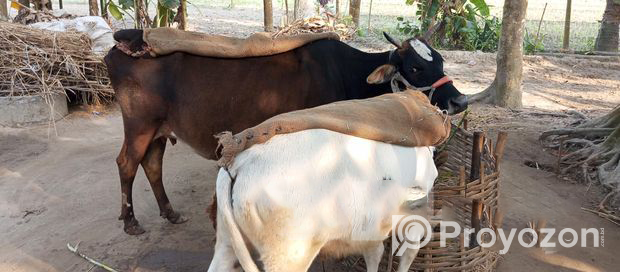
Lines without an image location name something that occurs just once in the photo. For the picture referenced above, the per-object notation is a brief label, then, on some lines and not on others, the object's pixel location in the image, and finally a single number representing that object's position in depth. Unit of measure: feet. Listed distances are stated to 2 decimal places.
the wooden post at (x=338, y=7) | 44.13
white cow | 7.25
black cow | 12.96
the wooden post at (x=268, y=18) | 37.17
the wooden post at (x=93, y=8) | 33.17
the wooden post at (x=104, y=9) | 33.58
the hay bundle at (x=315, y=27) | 34.77
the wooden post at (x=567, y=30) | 38.14
